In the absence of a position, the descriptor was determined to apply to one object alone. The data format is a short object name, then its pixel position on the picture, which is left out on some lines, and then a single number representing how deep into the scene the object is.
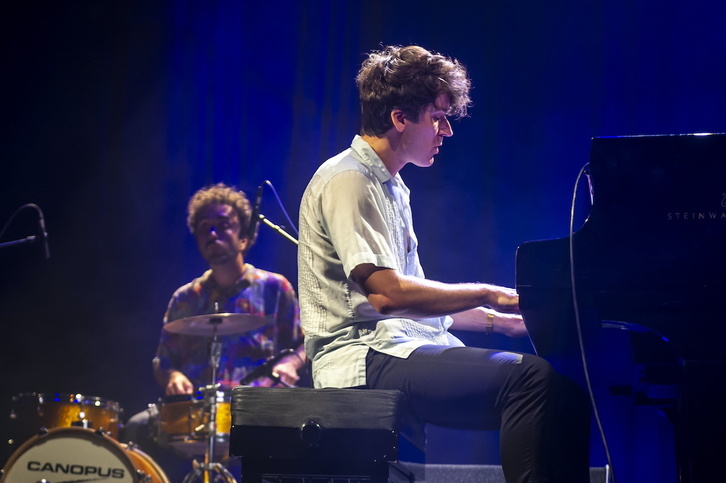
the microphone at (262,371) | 9.04
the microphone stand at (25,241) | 9.20
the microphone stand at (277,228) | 7.38
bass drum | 8.49
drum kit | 8.52
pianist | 4.28
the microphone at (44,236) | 9.50
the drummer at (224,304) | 10.08
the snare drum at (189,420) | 8.88
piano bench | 4.60
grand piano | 3.80
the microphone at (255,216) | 8.05
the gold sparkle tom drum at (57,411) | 9.10
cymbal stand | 8.77
